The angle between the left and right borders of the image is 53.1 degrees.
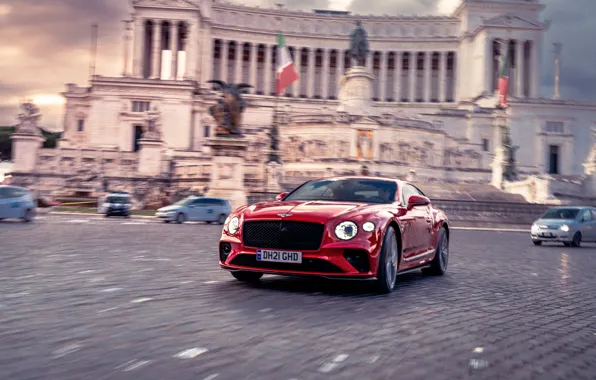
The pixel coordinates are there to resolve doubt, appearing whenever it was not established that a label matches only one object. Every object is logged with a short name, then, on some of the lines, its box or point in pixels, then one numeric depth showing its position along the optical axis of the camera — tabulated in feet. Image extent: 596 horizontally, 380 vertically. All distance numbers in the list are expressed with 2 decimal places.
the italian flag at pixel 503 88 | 201.52
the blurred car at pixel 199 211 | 88.84
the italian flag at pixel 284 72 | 153.58
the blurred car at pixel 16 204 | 66.19
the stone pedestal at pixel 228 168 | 98.84
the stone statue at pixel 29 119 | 150.71
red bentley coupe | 21.98
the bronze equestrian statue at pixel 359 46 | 209.97
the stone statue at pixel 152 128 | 148.05
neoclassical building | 178.91
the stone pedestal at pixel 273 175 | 127.00
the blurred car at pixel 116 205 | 95.86
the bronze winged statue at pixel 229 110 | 96.73
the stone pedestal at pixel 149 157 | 144.15
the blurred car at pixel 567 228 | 64.95
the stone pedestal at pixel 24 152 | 147.84
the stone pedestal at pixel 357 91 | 203.21
